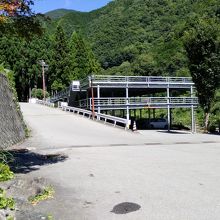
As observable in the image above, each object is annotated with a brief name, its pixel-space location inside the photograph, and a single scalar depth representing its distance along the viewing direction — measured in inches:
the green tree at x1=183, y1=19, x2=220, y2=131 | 840.2
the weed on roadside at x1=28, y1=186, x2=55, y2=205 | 210.4
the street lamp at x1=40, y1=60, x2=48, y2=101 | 1689.5
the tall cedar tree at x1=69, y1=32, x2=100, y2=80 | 1799.0
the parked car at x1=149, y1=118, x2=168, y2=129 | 1163.1
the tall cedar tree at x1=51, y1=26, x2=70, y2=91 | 1764.0
